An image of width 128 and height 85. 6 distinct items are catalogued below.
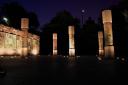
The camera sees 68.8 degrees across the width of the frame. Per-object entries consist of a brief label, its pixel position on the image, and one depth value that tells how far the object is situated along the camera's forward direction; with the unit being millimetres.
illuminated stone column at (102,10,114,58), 7124
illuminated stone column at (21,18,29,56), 10301
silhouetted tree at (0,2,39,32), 21542
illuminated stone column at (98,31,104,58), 12486
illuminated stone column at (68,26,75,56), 11118
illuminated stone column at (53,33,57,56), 14094
